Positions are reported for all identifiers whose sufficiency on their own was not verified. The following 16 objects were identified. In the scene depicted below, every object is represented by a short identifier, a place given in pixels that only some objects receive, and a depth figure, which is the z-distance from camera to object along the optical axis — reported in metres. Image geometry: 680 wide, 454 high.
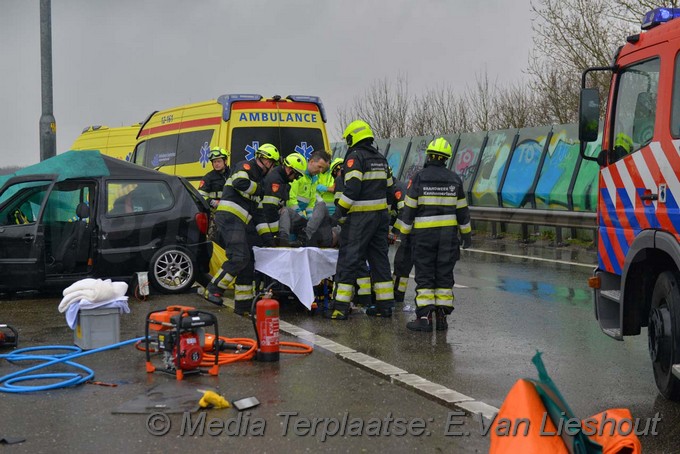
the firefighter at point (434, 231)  9.22
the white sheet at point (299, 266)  10.13
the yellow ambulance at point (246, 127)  14.52
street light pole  16.59
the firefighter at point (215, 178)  14.15
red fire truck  6.12
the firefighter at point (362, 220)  9.85
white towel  8.08
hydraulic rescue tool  6.93
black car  11.40
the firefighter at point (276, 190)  10.76
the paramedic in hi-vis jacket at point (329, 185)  11.36
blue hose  6.58
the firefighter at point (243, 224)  10.42
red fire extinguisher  7.52
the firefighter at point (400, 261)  10.59
